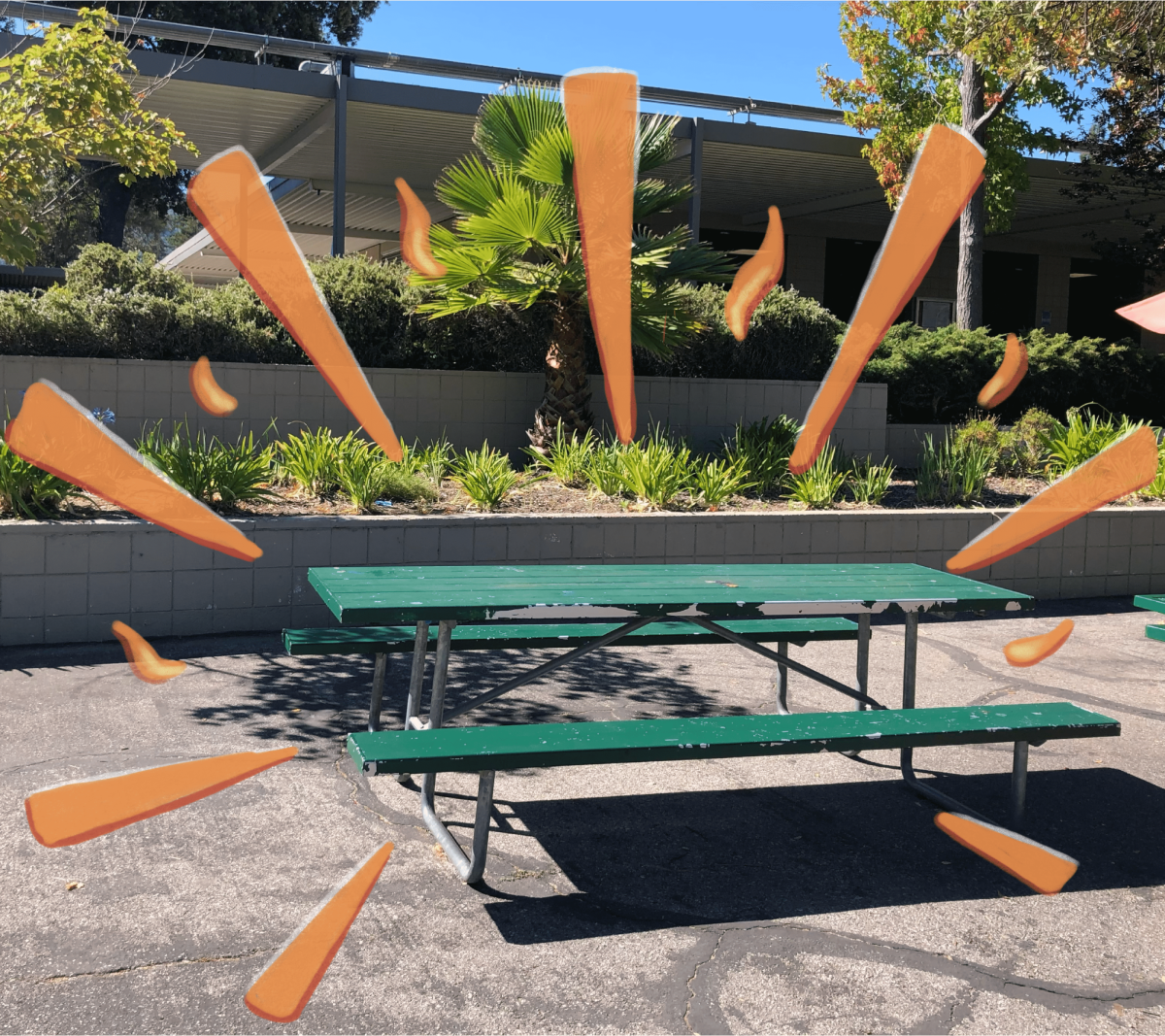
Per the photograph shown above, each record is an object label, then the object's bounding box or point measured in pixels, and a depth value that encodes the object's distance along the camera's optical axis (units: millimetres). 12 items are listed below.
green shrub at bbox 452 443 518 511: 8234
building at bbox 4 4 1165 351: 13695
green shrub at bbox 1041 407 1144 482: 10656
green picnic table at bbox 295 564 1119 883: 3598
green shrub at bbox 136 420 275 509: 7367
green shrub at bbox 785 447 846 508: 9094
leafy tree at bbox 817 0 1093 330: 14352
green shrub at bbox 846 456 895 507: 9406
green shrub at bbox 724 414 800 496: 9656
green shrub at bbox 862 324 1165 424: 13477
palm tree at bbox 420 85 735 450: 9648
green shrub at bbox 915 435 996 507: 9750
